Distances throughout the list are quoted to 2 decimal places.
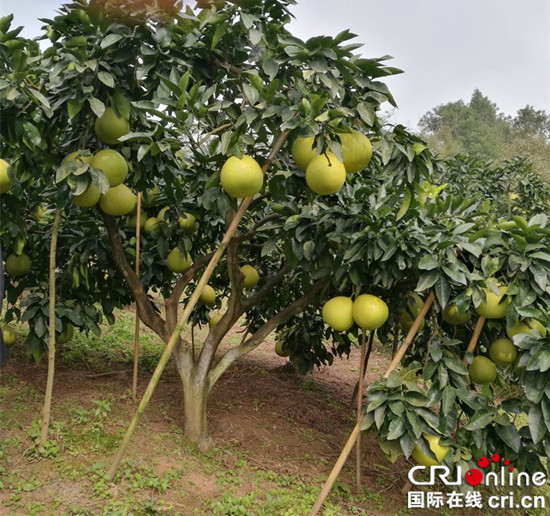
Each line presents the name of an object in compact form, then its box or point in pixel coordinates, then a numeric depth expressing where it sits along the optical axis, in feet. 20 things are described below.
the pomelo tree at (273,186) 6.89
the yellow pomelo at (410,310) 9.06
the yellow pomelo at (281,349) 15.23
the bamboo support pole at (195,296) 7.20
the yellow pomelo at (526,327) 7.67
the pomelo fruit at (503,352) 8.43
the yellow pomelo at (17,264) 10.06
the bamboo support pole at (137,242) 9.48
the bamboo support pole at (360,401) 8.94
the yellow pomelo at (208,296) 13.21
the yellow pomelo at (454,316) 8.59
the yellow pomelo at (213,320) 15.03
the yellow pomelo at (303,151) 6.72
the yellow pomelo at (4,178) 7.44
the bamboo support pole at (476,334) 8.18
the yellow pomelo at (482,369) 8.52
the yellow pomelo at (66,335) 10.18
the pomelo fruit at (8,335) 11.38
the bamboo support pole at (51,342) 8.18
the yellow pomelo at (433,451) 7.79
